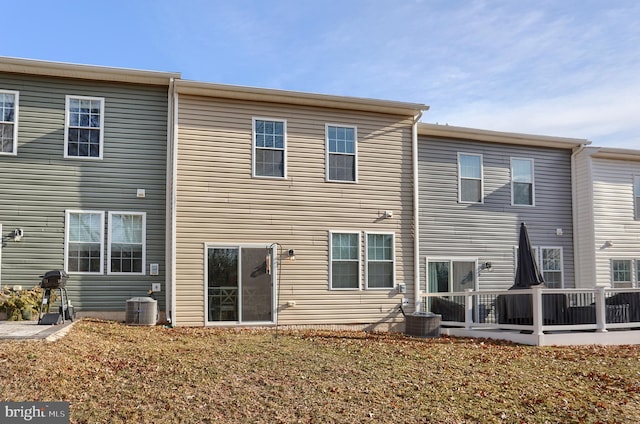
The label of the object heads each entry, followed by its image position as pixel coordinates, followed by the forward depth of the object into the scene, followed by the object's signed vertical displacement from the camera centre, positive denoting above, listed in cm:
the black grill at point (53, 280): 983 -51
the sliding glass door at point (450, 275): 1524 -69
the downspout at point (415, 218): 1372 +81
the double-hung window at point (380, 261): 1345 -26
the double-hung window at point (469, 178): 1576 +208
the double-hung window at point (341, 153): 1346 +240
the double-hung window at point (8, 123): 1187 +278
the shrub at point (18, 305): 1091 -107
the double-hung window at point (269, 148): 1288 +243
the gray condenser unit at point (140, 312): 1157 -128
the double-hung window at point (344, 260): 1314 -23
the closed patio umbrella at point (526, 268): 1223 -41
